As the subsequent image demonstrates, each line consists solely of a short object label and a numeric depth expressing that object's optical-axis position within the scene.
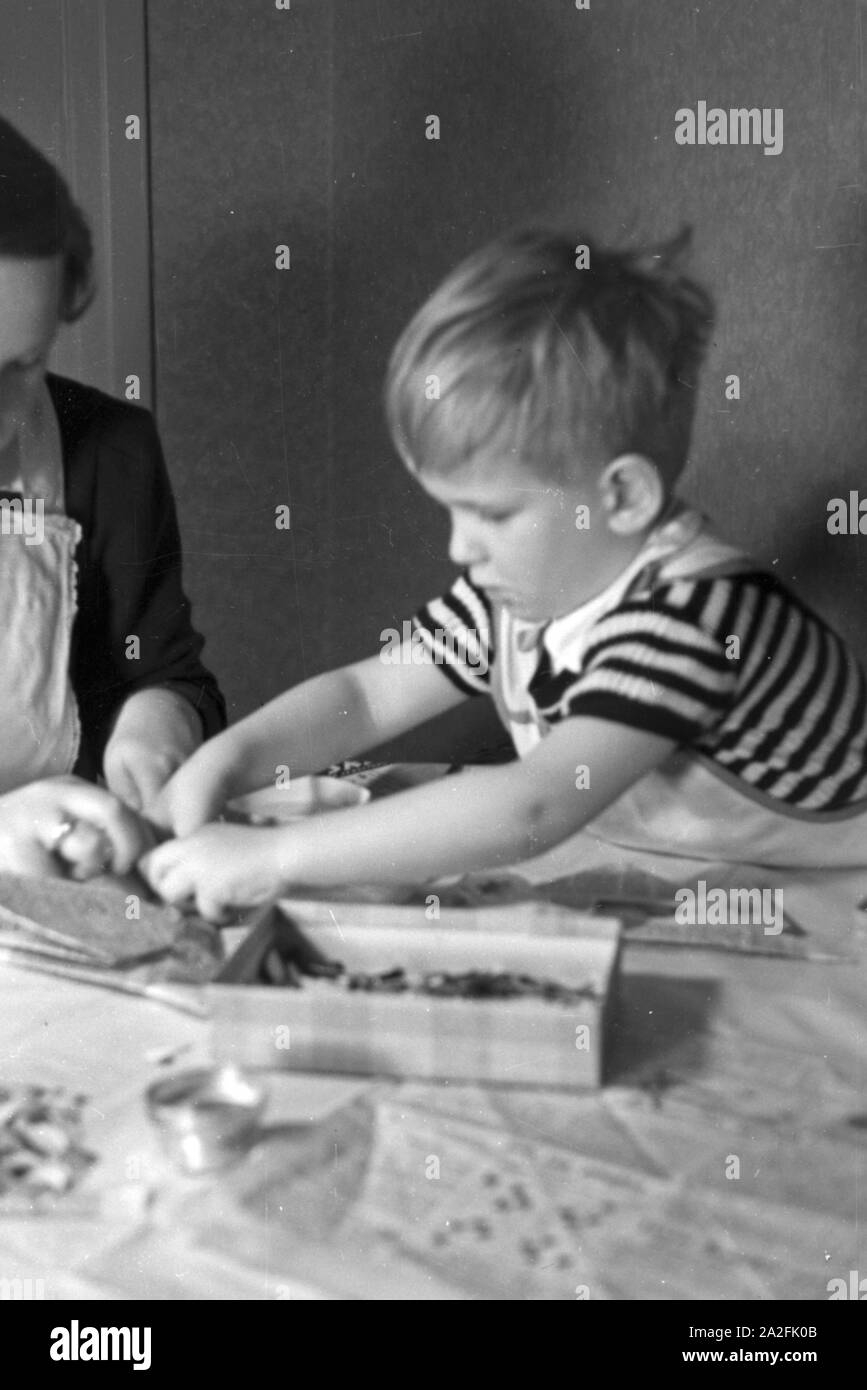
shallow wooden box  0.57
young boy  0.67
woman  0.75
